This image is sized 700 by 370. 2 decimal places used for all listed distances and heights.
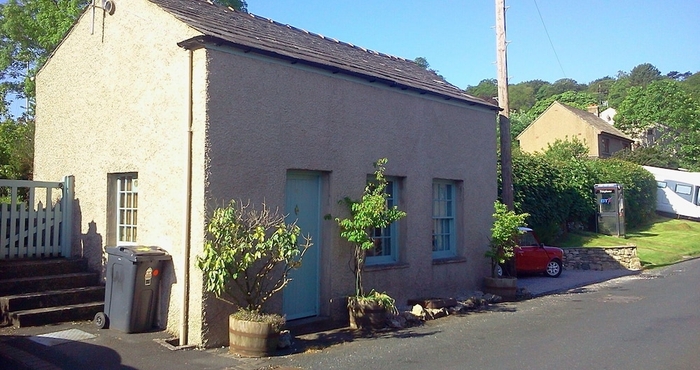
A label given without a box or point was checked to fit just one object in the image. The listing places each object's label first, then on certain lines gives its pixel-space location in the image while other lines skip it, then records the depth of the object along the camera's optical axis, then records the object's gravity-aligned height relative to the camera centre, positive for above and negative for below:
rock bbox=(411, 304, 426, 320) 10.55 -1.68
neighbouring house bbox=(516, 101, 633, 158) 46.38 +6.67
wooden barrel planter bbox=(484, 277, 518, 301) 13.26 -1.58
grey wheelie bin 8.26 -0.97
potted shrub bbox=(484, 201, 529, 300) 12.90 -0.64
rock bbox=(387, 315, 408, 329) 9.88 -1.74
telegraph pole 14.53 +2.84
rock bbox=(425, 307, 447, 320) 10.82 -1.75
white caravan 36.59 +1.32
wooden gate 9.72 -0.11
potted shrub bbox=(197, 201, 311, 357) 7.70 -0.64
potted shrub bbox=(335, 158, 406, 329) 9.63 -0.38
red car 18.05 -1.27
